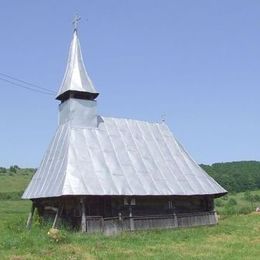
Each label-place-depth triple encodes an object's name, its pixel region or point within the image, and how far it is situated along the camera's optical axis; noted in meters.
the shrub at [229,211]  36.34
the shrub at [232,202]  52.76
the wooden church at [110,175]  21.70
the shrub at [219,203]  52.87
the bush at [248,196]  61.22
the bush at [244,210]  37.91
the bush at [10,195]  58.09
